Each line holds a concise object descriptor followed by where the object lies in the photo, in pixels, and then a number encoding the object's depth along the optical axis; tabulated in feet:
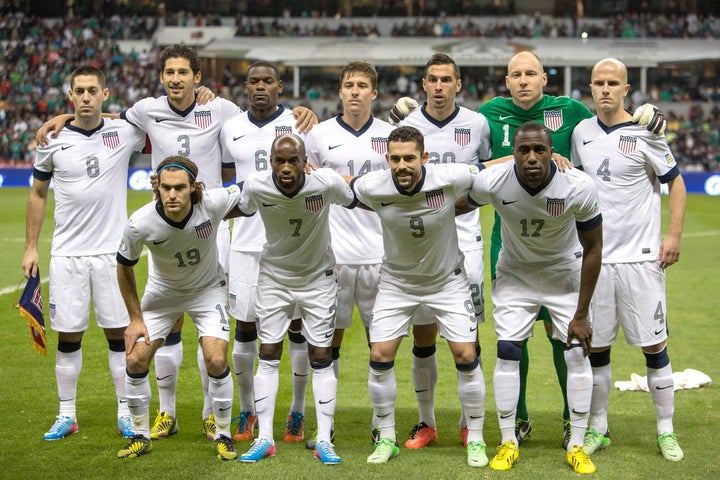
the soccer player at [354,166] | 23.03
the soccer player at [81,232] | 23.73
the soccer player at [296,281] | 21.25
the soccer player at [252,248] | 23.49
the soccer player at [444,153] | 22.99
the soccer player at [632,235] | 21.52
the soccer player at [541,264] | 19.97
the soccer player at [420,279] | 20.85
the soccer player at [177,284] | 21.04
